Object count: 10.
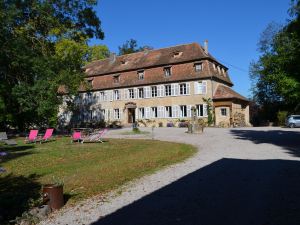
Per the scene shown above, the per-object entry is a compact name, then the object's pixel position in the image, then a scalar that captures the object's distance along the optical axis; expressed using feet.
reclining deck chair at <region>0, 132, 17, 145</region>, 45.96
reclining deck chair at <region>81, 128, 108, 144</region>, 46.74
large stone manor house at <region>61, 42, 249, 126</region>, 91.12
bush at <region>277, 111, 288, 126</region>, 88.82
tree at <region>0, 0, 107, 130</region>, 57.79
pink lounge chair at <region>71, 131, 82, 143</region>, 46.61
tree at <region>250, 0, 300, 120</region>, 95.66
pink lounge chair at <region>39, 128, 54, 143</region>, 49.97
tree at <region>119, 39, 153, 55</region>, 161.28
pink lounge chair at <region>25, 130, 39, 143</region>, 49.42
